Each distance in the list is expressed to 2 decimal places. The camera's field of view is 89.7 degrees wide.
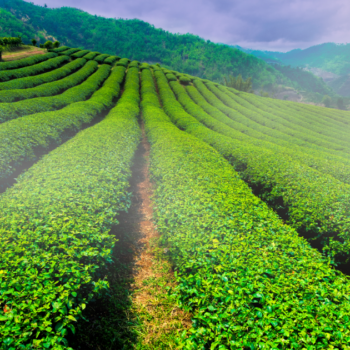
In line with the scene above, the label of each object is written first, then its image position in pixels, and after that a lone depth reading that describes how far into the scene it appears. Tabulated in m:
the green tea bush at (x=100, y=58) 44.94
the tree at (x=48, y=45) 45.36
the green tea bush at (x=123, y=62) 44.57
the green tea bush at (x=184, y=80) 42.71
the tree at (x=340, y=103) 71.37
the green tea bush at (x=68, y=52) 43.78
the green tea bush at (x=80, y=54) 44.12
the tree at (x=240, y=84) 55.47
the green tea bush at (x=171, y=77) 41.88
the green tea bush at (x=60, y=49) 44.08
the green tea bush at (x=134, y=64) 45.34
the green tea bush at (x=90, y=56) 44.58
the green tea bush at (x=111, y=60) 44.46
